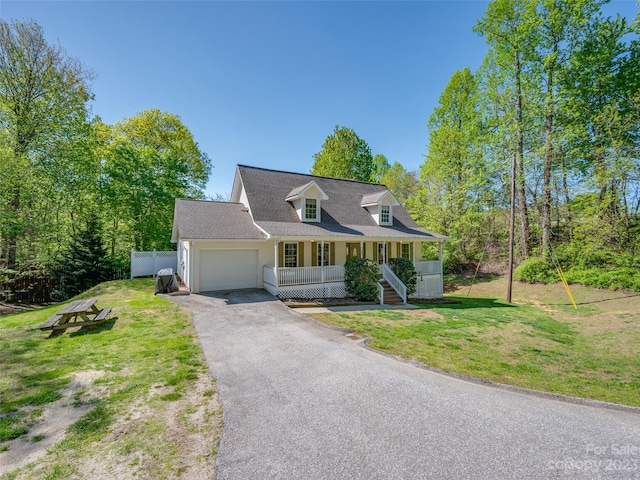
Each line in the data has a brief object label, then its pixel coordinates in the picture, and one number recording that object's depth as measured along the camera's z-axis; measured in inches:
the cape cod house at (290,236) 529.0
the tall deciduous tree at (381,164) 1610.5
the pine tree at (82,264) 660.1
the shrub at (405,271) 618.5
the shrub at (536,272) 745.0
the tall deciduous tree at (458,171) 953.5
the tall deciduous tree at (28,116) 592.7
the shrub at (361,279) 553.9
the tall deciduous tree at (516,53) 818.8
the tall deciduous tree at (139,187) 833.5
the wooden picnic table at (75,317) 297.9
